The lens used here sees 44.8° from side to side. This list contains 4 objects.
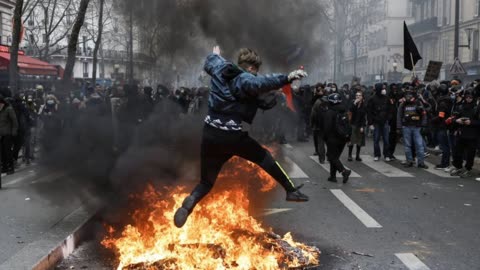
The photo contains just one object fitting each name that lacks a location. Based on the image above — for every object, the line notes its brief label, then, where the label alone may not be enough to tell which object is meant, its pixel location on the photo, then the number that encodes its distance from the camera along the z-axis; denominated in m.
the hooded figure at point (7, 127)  9.81
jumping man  4.26
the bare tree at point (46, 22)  28.01
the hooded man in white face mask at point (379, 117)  12.29
